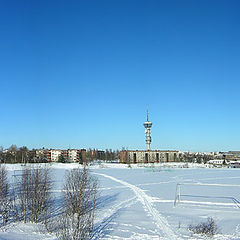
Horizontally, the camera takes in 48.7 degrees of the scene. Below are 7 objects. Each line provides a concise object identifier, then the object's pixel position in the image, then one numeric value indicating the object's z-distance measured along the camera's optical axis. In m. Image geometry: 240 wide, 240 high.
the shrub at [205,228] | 15.19
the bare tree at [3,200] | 17.72
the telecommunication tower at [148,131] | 147.75
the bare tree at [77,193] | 16.27
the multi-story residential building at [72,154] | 169.23
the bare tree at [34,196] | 18.36
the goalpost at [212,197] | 24.14
